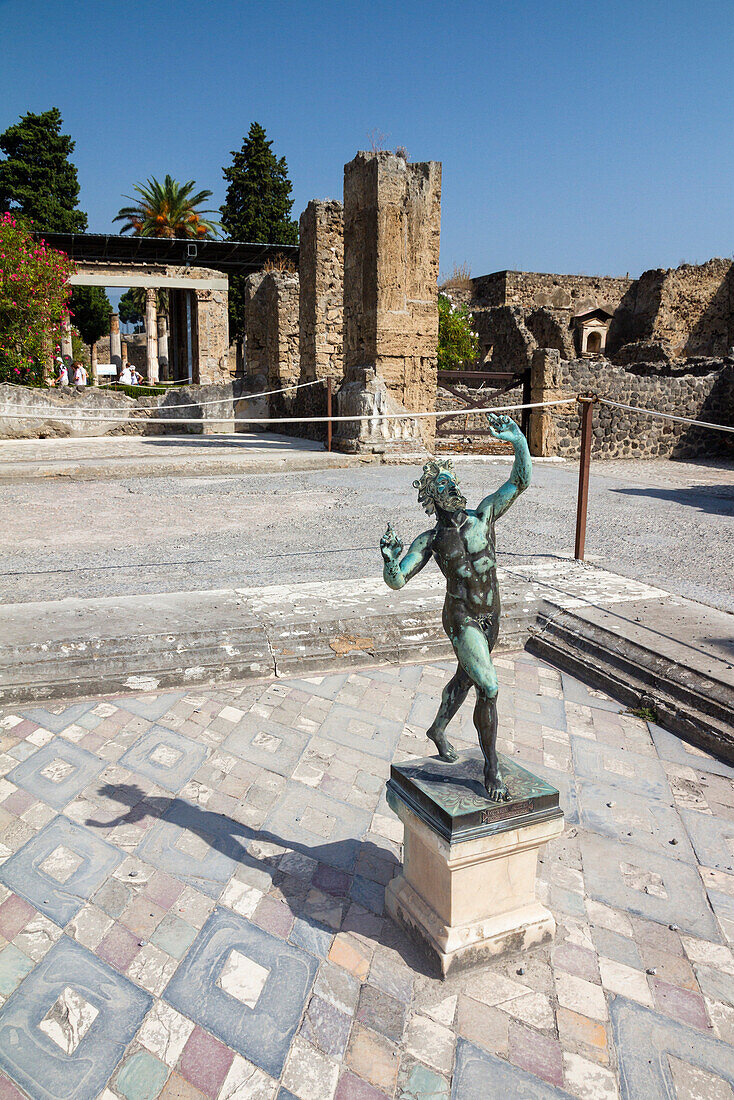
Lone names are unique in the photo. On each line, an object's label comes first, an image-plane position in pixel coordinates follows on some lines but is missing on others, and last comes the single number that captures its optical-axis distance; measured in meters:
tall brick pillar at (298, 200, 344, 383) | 13.55
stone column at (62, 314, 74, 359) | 25.84
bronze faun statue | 2.04
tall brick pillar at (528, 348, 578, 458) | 12.58
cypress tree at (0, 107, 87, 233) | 30.30
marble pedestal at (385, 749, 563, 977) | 1.94
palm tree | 32.31
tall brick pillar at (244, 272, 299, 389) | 16.22
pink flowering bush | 14.29
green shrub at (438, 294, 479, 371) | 20.44
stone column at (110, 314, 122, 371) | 38.19
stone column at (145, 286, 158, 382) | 30.99
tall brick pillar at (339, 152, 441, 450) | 10.82
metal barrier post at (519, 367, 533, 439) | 13.22
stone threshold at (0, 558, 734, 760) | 3.37
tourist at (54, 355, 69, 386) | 18.39
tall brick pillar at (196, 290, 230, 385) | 23.73
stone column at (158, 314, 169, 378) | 40.44
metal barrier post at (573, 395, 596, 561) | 5.41
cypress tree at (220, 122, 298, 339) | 34.19
